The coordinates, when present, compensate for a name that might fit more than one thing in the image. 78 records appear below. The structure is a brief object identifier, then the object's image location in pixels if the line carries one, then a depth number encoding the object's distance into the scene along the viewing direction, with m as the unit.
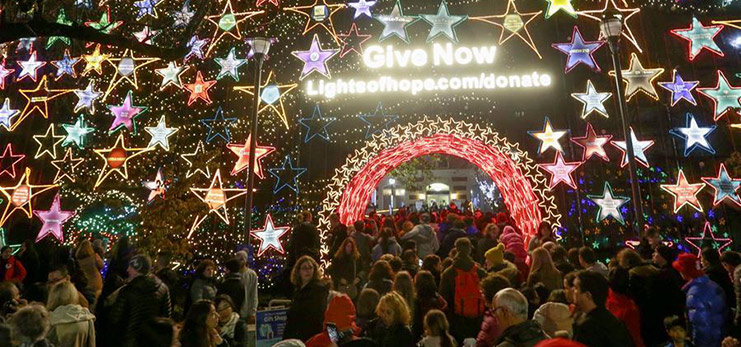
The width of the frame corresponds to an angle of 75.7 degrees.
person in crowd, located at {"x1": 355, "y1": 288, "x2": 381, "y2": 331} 5.98
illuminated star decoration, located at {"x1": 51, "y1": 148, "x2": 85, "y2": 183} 16.09
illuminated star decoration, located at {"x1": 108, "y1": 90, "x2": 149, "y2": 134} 15.68
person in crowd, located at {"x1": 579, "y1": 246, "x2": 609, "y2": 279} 7.05
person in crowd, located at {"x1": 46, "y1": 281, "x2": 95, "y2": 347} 5.16
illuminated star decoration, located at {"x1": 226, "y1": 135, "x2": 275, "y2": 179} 13.38
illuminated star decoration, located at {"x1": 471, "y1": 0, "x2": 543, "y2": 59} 13.56
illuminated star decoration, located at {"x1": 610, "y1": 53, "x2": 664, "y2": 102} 13.23
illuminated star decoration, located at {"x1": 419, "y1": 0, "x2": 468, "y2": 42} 12.95
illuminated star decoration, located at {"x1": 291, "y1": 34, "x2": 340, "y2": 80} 14.11
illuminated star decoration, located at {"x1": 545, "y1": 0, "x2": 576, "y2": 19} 12.50
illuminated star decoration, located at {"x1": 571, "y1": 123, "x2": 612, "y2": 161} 13.32
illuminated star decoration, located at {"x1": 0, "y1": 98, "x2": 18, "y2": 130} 17.50
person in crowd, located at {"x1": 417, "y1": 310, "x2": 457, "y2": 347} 4.58
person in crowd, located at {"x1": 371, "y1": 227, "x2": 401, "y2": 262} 10.32
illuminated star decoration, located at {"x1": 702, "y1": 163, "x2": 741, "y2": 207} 12.84
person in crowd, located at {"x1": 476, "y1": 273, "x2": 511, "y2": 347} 4.39
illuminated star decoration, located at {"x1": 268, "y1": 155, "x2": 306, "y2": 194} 16.17
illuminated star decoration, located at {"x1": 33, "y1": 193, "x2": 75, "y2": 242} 15.16
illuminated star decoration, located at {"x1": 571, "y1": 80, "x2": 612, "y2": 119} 13.57
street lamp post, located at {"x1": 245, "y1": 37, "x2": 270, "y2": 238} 10.34
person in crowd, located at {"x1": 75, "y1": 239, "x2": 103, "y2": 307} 6.82
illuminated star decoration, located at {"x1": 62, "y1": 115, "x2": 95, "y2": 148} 16.20
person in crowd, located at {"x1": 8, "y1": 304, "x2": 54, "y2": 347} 4.25
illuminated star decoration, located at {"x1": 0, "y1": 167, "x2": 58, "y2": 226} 15.77
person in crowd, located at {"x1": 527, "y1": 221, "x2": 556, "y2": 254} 9.98
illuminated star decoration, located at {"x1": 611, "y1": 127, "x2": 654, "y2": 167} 13.14
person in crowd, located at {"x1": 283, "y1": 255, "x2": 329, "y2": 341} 5.53
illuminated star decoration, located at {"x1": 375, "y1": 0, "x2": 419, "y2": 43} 13.18
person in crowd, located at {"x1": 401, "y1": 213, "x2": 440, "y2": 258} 10.61
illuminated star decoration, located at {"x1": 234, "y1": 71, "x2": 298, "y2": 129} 14.53
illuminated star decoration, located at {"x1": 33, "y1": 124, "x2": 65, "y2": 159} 16.56
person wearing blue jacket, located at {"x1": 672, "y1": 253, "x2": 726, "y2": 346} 5.63
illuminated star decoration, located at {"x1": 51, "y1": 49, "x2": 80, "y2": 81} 14.88
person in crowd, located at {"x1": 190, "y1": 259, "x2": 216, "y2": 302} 6.67
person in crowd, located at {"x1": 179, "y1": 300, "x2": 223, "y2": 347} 4.09
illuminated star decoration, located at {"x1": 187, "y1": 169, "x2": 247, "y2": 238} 13.28
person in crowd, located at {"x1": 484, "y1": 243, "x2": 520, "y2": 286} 6.90
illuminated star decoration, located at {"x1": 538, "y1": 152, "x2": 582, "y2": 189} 13.20
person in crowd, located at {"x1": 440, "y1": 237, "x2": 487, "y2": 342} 6.20
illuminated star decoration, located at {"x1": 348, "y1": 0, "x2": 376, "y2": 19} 13.84
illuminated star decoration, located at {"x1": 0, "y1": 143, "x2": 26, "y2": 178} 17.48
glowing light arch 13.48
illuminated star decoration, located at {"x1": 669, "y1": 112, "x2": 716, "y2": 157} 13.25
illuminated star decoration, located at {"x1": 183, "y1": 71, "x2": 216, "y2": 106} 15.52
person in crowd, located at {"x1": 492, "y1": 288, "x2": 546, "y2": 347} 3.40
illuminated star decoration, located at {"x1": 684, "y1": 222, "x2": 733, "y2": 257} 13.89
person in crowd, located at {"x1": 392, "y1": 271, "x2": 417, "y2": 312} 6.35
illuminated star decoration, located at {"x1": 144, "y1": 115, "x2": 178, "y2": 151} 14.48
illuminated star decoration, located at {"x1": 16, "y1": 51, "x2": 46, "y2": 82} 17.09
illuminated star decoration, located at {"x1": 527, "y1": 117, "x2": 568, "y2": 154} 13.38
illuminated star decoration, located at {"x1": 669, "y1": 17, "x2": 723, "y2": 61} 13.62
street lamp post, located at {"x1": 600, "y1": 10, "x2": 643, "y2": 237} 9.49
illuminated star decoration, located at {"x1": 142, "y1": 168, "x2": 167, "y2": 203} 12.62
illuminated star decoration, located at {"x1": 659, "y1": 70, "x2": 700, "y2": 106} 13.75
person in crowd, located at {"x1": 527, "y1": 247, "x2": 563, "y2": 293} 6.66
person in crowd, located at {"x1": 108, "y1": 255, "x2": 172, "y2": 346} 5.14
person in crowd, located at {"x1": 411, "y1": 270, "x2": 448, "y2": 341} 5.87
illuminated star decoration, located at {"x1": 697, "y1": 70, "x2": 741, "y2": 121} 13.34
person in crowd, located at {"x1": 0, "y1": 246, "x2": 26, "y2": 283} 9.98
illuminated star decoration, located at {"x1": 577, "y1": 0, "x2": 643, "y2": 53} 13.48
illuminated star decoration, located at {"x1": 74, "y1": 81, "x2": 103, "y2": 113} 16.33
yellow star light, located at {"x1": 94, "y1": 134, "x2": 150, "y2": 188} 14.71
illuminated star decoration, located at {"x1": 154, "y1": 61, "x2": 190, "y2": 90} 15.87
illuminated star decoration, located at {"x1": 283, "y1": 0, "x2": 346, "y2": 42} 15.06
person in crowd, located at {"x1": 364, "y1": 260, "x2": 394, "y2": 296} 6.69
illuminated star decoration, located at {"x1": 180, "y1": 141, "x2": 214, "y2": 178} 13.20
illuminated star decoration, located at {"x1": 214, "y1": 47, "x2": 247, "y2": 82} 15.32
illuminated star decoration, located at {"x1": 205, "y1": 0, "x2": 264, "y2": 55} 15.41
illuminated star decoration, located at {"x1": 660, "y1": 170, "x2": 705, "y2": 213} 12.87
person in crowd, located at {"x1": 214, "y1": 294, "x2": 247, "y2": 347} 5.15
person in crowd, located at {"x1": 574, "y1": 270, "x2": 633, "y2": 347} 3.64
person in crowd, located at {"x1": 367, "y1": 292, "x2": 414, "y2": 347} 4.56
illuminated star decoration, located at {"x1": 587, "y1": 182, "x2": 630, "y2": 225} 12.98
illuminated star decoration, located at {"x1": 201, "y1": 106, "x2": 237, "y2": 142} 15.68
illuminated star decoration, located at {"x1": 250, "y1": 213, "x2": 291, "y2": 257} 13.31
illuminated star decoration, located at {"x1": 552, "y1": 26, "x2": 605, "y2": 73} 13.57
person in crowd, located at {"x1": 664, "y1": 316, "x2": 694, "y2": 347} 4.67
